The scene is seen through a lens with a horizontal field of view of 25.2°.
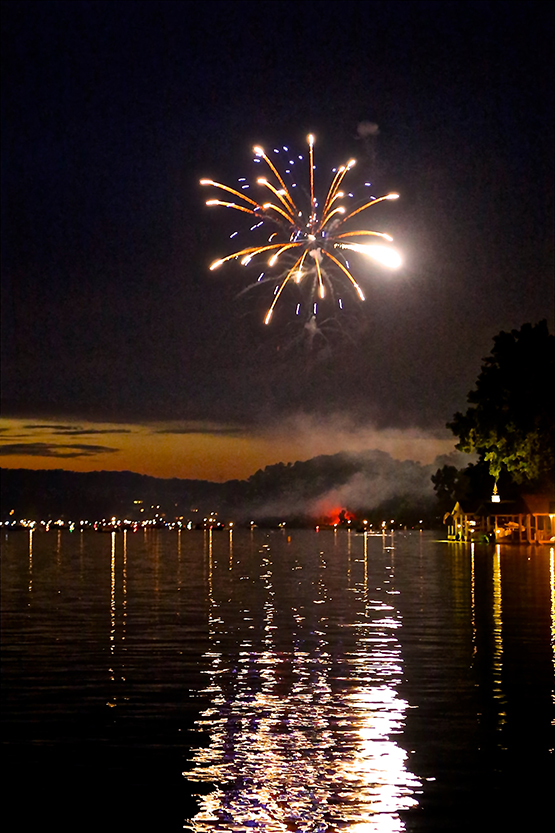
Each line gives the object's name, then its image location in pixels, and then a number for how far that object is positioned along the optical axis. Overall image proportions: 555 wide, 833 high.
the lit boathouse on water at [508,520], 120.88
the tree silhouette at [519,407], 116.94
